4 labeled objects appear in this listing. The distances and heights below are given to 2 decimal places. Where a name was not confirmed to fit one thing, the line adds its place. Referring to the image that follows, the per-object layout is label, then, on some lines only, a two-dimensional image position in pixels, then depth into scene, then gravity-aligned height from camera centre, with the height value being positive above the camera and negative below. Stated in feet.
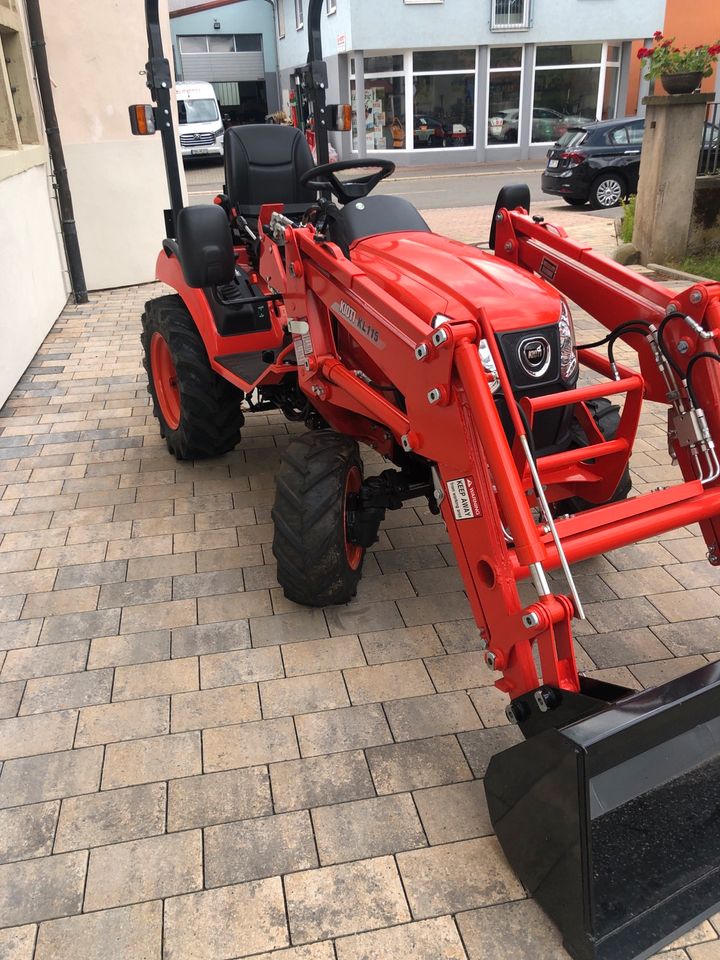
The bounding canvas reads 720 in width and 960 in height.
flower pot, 29.60 +0.30
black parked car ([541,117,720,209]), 44.73 -3.42
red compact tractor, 6.77 -3.75
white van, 72.90 -1.29
